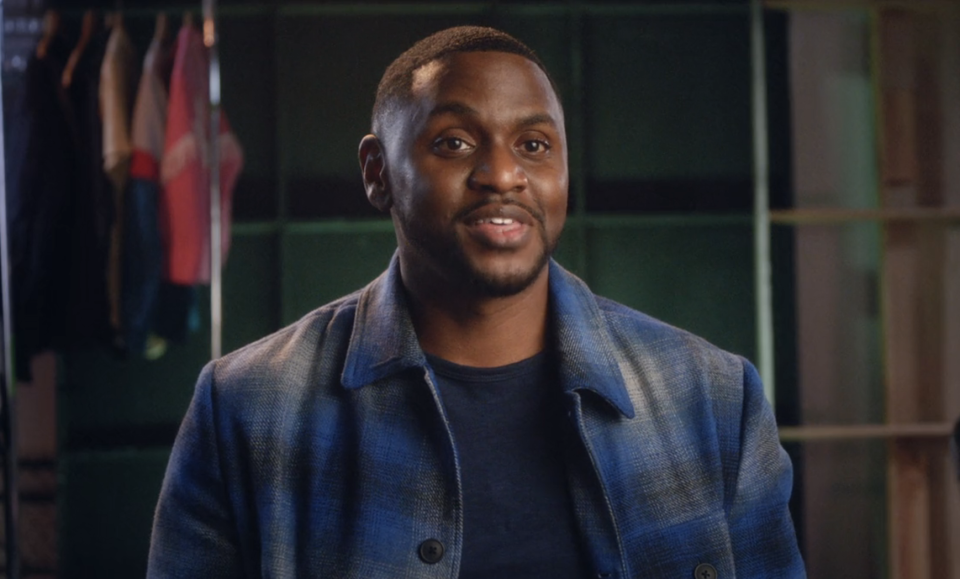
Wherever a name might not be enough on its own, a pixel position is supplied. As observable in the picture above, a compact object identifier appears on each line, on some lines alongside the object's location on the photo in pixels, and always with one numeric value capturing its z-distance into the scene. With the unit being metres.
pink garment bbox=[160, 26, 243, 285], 2.87
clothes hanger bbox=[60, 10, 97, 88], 2.92
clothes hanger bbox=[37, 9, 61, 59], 2.94
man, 1.10
